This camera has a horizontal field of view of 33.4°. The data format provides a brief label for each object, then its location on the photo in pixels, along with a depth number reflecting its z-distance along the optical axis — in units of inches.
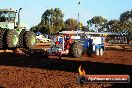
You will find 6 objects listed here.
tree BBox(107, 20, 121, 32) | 3229.1
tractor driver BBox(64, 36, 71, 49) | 545.4
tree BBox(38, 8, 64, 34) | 2407.9
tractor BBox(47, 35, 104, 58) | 533.5
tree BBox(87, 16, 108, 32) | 3986.1
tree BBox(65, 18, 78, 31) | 3291.0
